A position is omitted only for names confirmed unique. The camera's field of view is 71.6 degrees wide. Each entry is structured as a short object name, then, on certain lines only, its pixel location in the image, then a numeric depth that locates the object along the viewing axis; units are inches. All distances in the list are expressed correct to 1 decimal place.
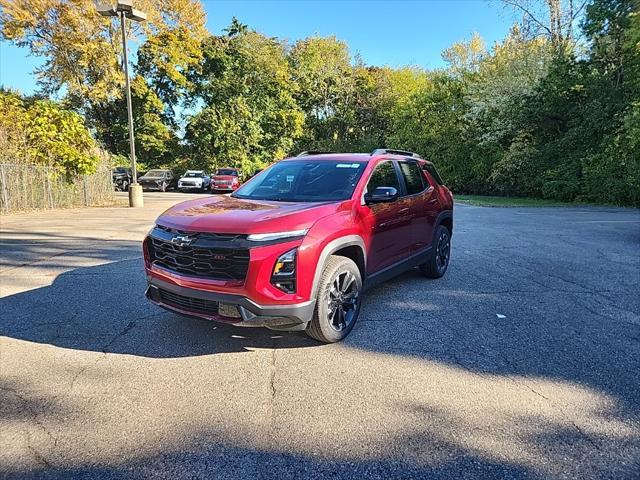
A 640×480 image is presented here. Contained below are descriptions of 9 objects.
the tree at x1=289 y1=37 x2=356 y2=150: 1577.3
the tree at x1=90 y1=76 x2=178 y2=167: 1316.4
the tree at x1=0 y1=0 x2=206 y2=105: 962.1
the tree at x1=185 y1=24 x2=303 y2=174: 1331.2
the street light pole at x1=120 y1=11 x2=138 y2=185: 606.8
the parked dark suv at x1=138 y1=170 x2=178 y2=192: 1222.3
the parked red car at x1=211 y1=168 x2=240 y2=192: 1088.7
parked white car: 1184.8
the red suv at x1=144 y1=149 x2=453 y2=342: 137.3
